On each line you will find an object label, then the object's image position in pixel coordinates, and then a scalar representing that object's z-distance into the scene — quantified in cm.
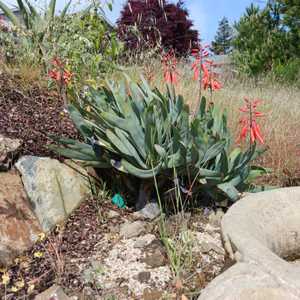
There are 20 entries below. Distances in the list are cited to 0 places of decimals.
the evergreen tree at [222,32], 3319
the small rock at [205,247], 183
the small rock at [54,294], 152
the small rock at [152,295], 156
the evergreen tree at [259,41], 916
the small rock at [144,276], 165
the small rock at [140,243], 184
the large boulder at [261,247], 85
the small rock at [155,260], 173
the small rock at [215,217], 207
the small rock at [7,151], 210
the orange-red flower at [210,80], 207
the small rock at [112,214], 207
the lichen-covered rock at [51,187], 198
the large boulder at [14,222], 177
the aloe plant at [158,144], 194
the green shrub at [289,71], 777
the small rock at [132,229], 192
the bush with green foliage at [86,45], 349
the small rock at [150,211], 203
